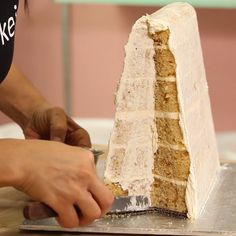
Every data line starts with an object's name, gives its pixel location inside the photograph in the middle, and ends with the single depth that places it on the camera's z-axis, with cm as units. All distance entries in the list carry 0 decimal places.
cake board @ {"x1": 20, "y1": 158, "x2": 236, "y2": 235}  98
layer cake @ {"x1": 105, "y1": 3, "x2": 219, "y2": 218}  102
